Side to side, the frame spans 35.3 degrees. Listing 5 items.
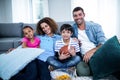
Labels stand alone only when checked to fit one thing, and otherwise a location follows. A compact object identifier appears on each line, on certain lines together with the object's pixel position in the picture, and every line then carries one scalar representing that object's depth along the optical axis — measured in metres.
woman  1.75
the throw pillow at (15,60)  1.66
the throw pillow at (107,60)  1.58
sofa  3.72
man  2.12
